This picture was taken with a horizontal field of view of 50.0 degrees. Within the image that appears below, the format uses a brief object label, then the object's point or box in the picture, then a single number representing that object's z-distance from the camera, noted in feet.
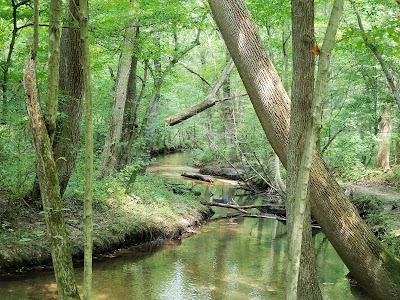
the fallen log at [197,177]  59.10
